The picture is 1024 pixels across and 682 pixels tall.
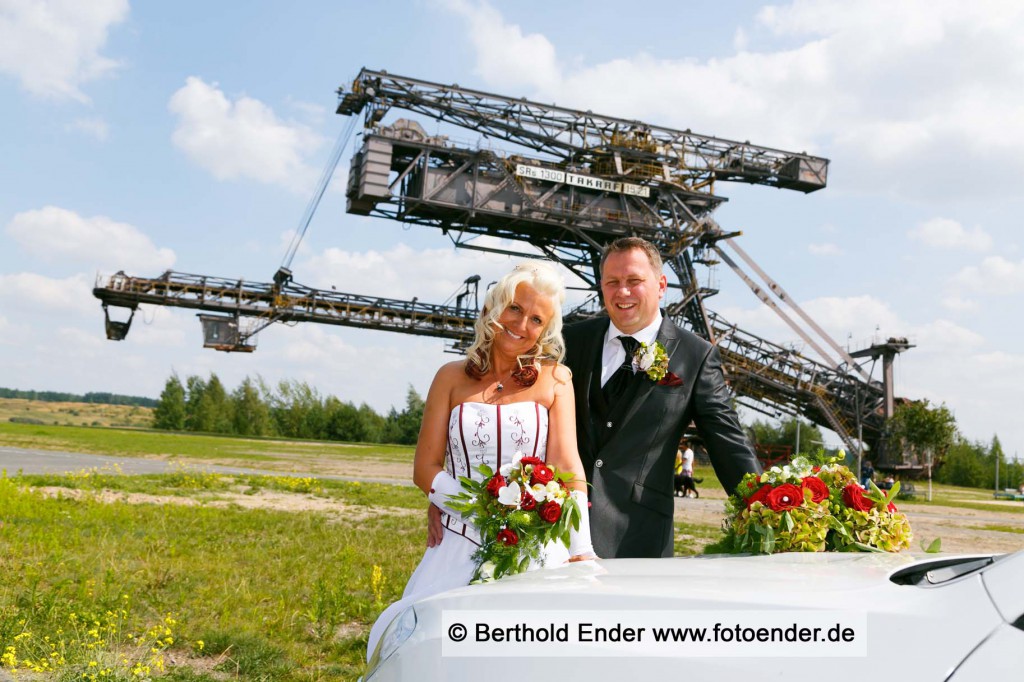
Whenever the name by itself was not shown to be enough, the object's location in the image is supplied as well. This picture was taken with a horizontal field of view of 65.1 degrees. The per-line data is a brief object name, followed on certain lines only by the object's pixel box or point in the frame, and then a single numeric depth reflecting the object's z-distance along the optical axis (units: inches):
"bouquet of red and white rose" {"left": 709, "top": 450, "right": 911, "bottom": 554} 113.6
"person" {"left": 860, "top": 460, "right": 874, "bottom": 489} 1378.9
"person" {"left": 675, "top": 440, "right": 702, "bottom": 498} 956.5
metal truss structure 1486.2
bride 135.1
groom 143.6
